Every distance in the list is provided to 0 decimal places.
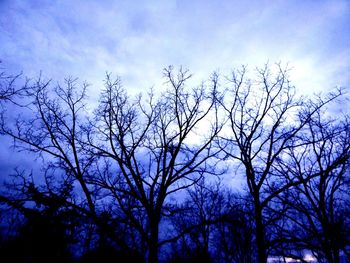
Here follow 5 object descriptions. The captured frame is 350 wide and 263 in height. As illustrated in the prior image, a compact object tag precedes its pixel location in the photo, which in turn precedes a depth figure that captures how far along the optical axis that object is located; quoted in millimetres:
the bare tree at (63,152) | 11205
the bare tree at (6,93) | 6582
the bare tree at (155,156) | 12219
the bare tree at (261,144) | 10656
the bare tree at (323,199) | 10797
